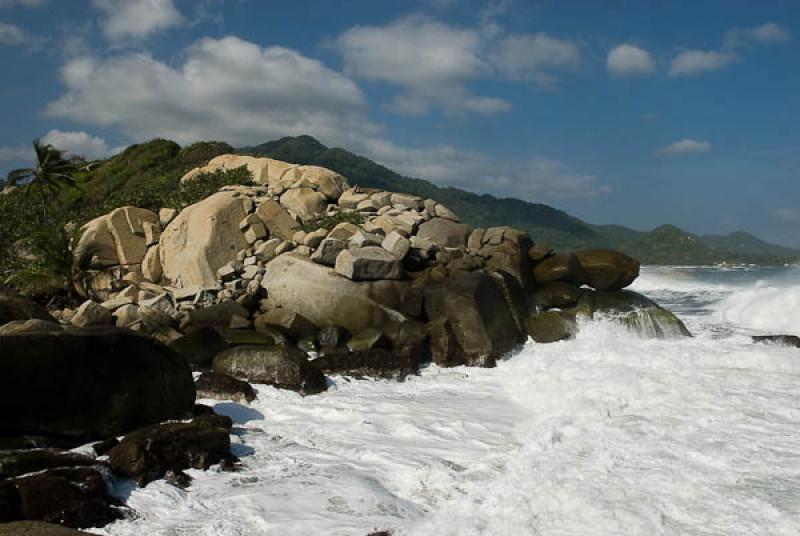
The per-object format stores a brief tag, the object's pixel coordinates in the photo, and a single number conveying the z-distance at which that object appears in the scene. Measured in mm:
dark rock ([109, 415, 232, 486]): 7520
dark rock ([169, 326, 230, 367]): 14188
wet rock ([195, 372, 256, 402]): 11445
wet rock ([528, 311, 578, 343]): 17969
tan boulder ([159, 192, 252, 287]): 20453
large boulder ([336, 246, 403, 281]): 17344
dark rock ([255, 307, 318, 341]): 16438
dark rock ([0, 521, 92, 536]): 5040
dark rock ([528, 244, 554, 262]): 21328
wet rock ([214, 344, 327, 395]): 12453
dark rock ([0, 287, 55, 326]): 13133
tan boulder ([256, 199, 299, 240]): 22125
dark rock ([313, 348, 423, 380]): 14117
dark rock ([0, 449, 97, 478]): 6746
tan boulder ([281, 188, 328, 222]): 23234
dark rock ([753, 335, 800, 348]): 17453
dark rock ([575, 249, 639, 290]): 21062
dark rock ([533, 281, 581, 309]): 19641
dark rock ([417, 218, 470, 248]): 21328
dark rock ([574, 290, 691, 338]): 18891
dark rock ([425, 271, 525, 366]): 15711
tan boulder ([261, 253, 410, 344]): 16719
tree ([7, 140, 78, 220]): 34719
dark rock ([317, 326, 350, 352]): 15984
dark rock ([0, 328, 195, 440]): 8039
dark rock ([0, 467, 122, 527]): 6123
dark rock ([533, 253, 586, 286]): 20438
